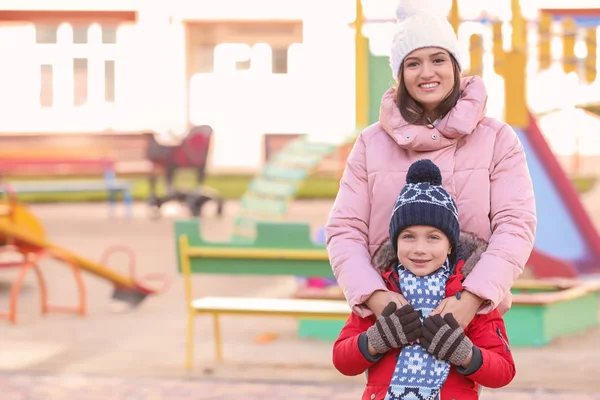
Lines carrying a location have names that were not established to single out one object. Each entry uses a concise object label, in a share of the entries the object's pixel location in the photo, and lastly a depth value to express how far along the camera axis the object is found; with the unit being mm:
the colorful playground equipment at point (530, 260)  8753
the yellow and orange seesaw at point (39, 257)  11539
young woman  3948
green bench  8671
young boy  3784
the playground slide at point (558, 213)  12577
